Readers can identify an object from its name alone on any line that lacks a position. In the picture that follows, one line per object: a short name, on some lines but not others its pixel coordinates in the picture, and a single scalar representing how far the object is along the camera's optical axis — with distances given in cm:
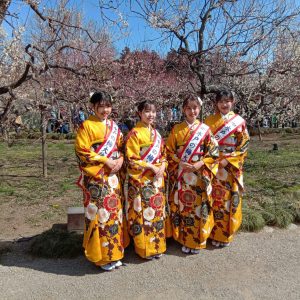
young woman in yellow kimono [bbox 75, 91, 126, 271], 323
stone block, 424
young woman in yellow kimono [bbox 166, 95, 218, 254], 353
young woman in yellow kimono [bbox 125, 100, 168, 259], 338
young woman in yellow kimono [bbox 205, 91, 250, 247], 373
